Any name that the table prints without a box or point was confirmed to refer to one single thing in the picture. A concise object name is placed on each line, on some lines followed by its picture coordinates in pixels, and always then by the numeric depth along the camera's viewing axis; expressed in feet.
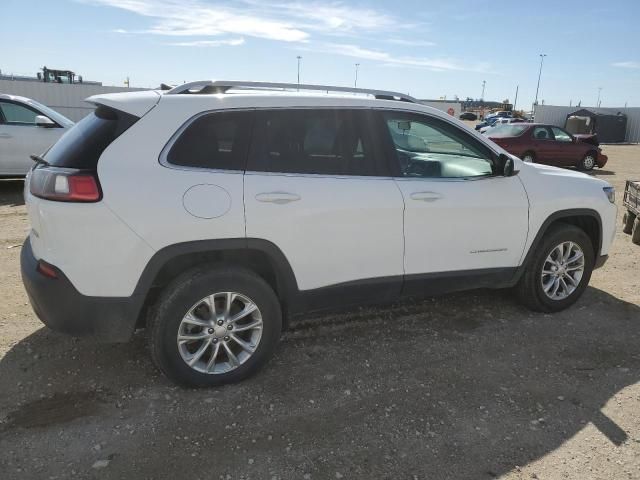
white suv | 9.17
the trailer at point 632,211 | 22.69
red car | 48.70
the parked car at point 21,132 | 28.43
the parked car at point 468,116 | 149.31
